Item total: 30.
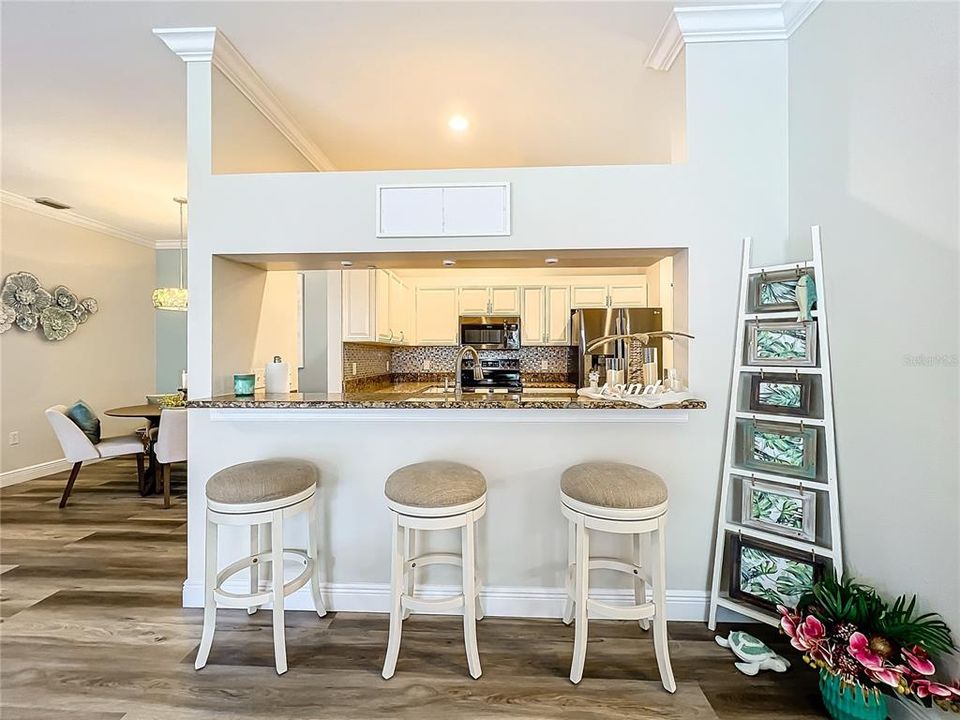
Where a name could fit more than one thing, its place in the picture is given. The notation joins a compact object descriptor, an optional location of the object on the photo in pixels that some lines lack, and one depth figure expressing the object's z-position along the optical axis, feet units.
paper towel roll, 8.02
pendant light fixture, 13.74
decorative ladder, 6.01
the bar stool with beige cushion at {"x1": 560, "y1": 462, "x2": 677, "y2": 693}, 5.75
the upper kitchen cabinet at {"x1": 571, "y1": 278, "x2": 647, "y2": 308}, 16.97
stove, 17.11
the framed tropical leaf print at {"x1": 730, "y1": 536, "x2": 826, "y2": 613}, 6.21
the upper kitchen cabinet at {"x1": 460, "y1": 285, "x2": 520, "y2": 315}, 17.30
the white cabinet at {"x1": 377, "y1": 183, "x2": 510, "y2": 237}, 7.26
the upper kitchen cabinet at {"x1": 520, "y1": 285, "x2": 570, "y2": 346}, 17.21
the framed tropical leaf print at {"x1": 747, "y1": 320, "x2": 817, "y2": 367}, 6.23
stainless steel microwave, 16.79
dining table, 13.23
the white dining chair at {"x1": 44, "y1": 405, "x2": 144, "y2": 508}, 12.50
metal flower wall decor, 14.12
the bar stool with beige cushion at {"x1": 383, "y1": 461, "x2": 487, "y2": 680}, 5.91
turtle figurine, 5.94
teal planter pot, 4.88
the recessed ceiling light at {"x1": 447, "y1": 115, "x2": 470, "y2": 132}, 9.37
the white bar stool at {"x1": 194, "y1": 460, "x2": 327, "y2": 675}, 6.06
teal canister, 7.59
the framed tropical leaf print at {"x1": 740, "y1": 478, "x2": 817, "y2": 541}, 6.21
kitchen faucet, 7.67
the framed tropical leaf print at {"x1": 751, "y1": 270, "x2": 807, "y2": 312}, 6.44
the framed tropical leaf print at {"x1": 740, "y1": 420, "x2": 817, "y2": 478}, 6.22
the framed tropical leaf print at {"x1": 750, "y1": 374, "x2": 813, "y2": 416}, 6.28
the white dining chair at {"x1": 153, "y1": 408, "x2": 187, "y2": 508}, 12.16
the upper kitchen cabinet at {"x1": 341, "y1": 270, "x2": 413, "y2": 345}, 13.10
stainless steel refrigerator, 14.58
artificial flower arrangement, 4.59
